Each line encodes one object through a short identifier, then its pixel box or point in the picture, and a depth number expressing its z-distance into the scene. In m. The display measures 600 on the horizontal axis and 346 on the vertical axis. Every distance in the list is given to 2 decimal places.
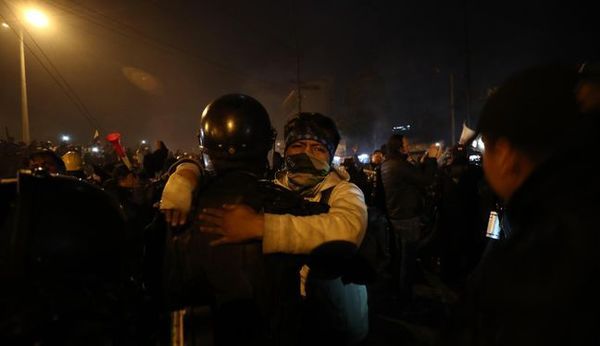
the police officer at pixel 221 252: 1.75
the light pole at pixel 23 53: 12.45
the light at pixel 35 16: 12.41
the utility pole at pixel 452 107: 25.98
